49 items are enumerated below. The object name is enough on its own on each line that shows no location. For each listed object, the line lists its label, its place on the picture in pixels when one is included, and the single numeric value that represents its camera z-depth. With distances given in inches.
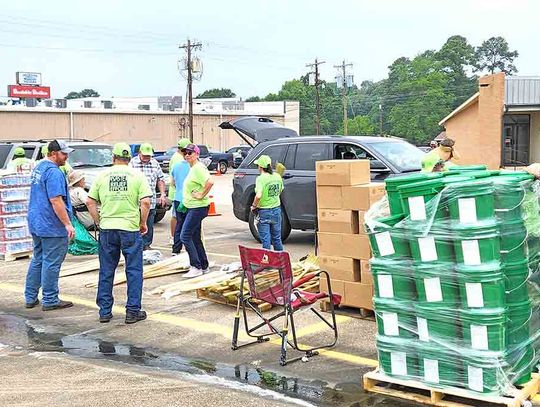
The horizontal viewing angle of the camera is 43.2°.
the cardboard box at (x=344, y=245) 270.5
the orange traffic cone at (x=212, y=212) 690.2
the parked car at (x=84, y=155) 568.2
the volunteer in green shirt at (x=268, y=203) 365.4
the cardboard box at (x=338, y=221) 274.2
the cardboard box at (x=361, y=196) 269.6
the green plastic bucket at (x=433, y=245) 185.3
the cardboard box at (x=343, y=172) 274.7
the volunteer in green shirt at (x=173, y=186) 437.3
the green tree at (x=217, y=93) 5393.7
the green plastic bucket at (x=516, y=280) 185.5
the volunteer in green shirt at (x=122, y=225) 280.2
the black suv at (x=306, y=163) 425.1
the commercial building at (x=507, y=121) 1220.5
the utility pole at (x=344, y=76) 2337.6
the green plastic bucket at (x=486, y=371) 179.2
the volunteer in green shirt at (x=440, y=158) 312.0
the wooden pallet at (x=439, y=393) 178.9
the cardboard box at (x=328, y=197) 279.1
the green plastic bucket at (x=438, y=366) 185.8
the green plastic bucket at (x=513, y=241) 185.3
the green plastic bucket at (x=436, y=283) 184.7
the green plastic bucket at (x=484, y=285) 179.0
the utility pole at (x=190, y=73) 2020.2
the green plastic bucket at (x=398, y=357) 193.6
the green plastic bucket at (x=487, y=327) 179.0
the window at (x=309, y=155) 451.2
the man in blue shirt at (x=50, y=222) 300.6
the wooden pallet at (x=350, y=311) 275.4
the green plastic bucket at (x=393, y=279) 193.2
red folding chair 223.5
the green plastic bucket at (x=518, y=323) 186.2
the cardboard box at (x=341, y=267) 275.1
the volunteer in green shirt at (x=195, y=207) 354.3
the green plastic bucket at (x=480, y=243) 180.2
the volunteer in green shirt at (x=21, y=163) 499.5
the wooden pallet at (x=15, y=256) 445.1
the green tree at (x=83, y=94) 5748.0
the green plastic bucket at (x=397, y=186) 195.3
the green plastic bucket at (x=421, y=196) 187.8
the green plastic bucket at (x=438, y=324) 185.3
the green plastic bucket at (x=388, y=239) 193.8
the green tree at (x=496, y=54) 5073.8
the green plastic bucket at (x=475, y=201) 182.1
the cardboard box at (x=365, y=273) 270.1
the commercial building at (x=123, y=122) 1838.1
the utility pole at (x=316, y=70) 2556.6
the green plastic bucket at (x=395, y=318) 193.6
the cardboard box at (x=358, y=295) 272.2
